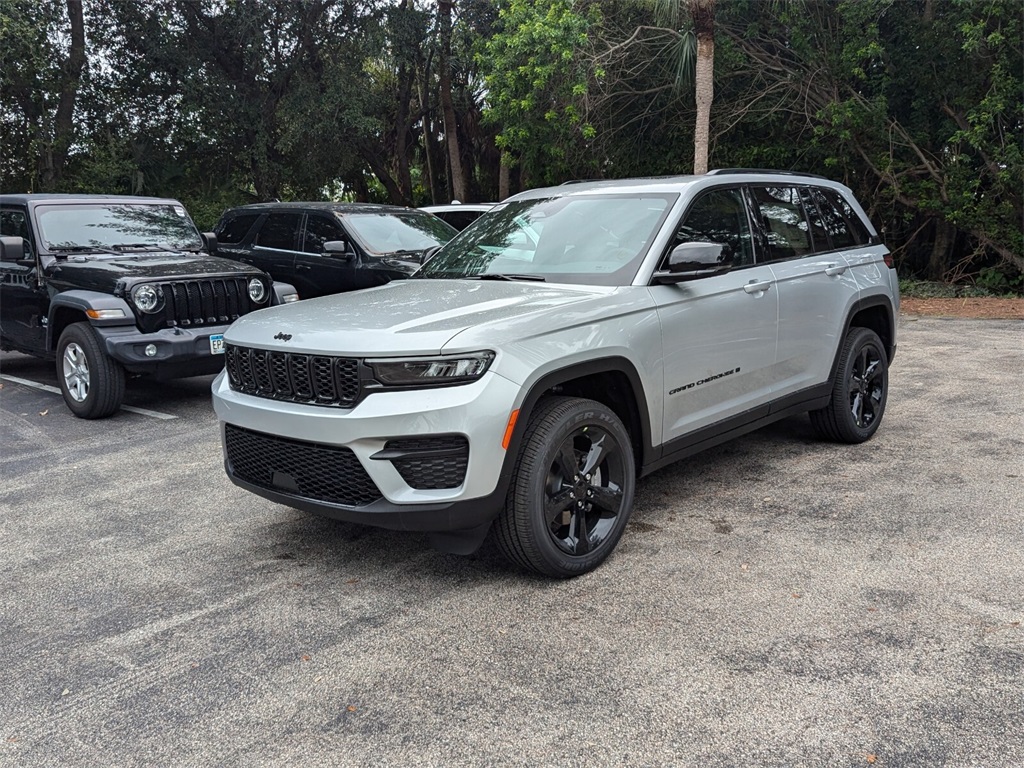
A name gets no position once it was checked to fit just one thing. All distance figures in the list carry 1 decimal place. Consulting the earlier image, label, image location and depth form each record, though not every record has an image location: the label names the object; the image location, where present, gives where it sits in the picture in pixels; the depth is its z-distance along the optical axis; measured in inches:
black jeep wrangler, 281.1
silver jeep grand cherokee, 139.4
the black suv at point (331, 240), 374.6
